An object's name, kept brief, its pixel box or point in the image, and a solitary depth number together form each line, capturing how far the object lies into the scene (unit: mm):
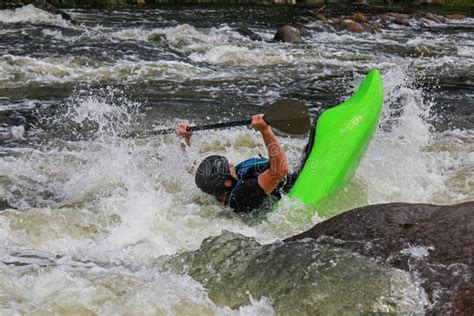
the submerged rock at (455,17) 18312
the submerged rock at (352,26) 14359
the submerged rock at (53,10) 12992
